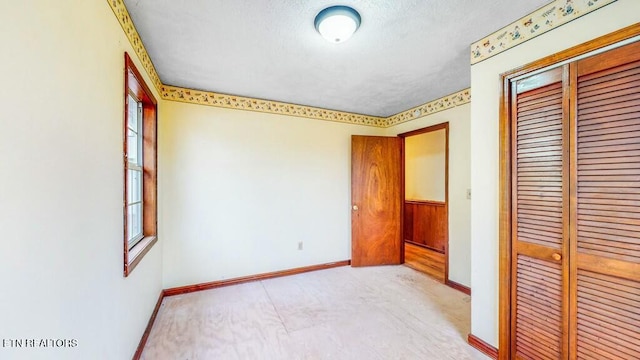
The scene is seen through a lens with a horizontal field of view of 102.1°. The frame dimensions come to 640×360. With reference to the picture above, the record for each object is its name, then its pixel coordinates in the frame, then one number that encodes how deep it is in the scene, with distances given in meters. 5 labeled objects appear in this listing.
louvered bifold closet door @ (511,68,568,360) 1.47
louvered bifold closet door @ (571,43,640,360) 1.23
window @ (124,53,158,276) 2.11
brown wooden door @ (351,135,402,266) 3.73
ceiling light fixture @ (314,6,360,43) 1.53
